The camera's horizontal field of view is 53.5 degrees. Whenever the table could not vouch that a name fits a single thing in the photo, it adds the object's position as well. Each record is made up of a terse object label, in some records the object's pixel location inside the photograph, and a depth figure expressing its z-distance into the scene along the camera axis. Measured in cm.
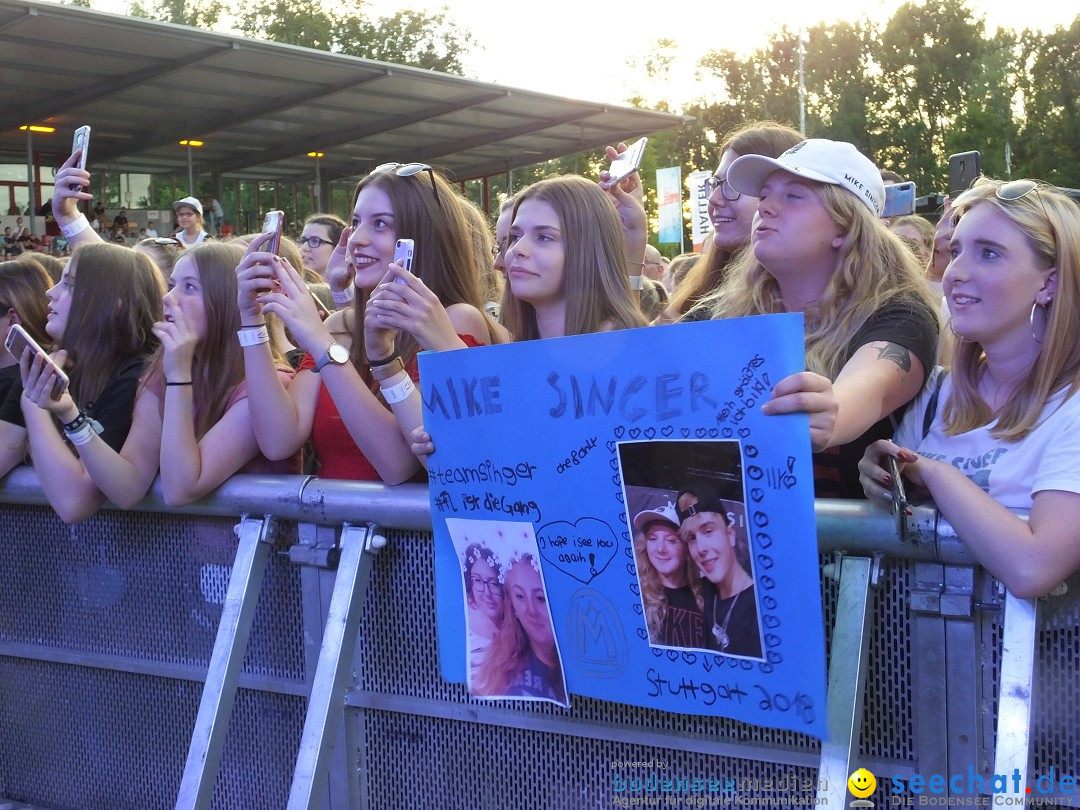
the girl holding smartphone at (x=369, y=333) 261
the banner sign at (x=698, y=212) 827
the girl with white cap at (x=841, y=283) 221
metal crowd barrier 183
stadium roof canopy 1546
